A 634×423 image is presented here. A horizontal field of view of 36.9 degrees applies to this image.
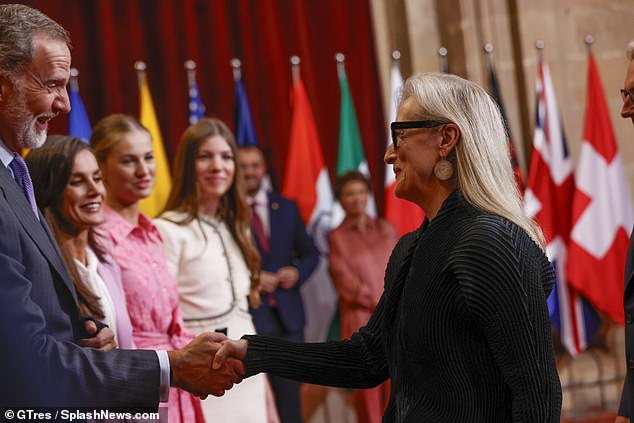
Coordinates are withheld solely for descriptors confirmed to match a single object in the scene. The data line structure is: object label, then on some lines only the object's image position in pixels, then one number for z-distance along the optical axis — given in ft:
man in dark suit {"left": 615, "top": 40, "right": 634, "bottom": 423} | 10.67
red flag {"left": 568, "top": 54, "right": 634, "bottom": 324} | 23.29
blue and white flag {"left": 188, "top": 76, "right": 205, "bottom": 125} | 22.84
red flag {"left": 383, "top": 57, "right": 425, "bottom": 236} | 23.56
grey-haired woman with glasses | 7.71
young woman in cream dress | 15.78
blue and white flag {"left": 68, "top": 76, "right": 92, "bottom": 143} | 20.70
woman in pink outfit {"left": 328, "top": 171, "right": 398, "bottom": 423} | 22.08
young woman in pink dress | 13.29
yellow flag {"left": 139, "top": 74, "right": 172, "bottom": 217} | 20.75
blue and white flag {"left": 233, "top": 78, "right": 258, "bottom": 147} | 23.04
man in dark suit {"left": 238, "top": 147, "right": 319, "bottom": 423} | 20.68
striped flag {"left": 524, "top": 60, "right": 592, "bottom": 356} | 23.50
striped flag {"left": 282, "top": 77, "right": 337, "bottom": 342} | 24.12
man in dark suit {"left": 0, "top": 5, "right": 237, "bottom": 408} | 8.00
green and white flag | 24.09
